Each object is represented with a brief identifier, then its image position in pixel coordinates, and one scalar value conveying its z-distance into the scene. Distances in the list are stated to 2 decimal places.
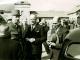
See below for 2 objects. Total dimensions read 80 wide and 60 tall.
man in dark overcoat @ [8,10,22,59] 2.66
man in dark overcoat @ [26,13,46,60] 2.65
